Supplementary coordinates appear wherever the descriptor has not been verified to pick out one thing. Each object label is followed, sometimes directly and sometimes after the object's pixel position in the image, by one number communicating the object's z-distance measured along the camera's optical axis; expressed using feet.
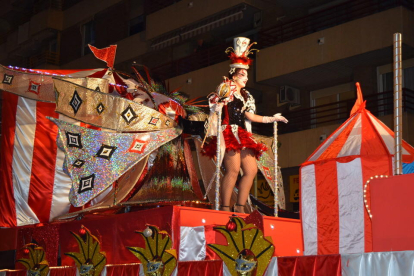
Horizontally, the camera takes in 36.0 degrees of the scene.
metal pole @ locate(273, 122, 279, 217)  18.16
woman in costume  18.17
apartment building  36.06
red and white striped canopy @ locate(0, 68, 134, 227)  21.42
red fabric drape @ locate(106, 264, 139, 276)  16.44
